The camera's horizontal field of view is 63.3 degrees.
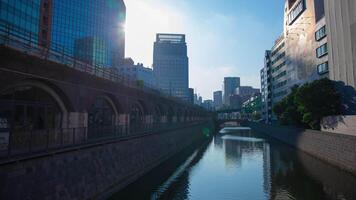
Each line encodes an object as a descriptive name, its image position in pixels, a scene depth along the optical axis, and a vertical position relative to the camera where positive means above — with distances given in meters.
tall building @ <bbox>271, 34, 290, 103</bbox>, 104.69 +19.69
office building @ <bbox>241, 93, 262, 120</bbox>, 185.62 +4.09
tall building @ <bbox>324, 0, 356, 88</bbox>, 48.22 +14.68
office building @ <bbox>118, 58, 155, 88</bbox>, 172.81 +32.17
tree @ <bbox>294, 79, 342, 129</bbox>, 50.44 +4.05
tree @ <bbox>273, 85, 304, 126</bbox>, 64.00 +2.05
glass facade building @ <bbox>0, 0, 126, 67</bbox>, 66.50 +39.18
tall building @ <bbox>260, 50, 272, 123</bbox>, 132.10 +14.84
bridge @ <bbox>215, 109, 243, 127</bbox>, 164.01 +0.27
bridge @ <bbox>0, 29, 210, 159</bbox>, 20.06 +2.21
